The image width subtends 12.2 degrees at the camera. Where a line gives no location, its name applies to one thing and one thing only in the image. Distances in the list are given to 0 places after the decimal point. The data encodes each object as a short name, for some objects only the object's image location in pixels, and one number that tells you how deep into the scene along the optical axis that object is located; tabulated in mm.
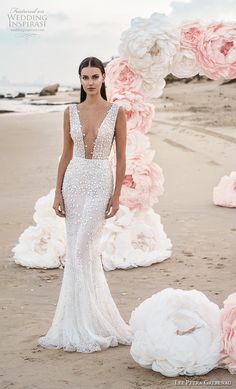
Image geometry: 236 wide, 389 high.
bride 7636
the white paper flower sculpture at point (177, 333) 6775
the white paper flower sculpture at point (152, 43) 10258
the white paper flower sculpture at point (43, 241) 11134
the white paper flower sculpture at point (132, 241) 11054
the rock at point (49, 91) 70435
